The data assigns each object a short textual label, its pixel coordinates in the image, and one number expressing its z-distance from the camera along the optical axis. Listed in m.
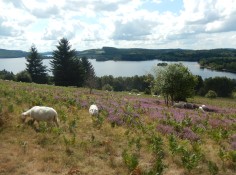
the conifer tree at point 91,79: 29.54
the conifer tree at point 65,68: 54.23
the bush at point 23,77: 52.68
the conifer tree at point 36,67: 58.42
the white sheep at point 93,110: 13.54
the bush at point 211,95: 67.24
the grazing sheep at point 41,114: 10.87
